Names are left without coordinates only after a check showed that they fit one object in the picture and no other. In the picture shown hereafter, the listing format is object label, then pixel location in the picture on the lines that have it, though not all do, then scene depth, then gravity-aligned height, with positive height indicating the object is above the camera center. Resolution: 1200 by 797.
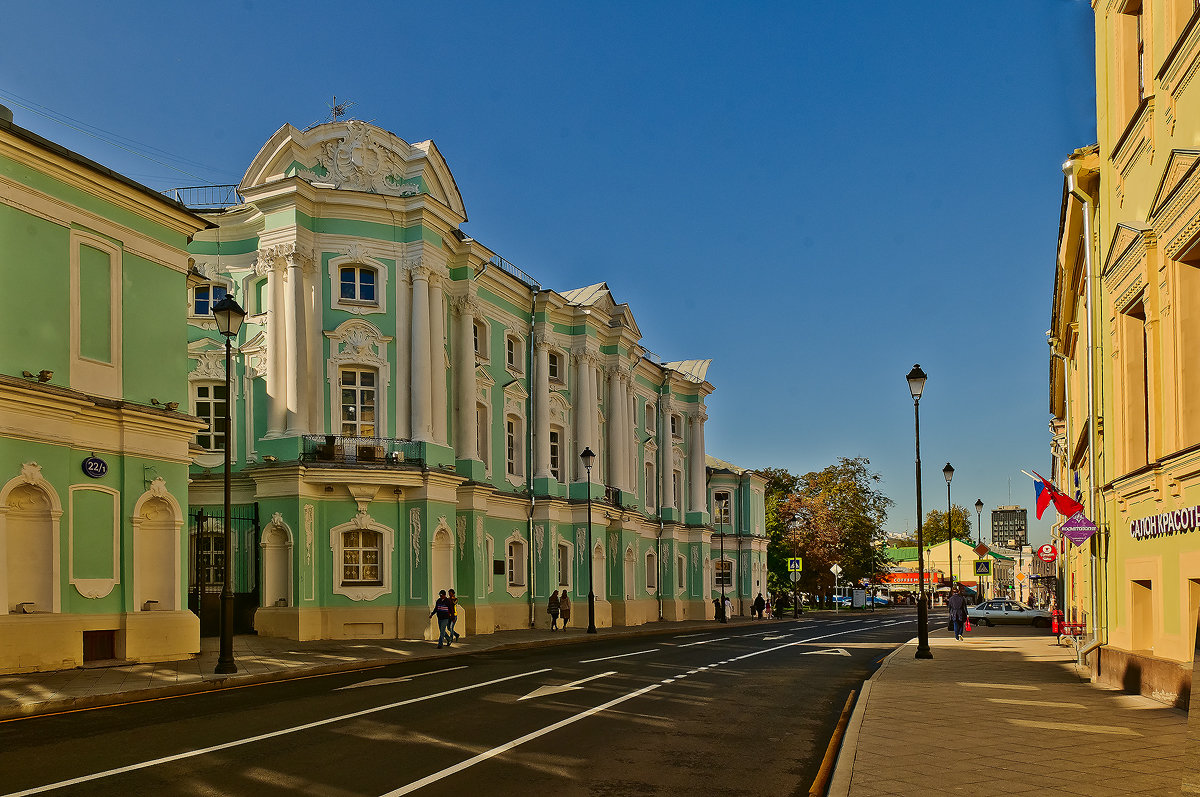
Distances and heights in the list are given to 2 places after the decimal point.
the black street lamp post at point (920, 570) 23.56 -2.44
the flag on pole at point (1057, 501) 20.11 -0.78
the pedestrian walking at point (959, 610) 33.62 -4.80
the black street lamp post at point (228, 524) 18.17 -0.95
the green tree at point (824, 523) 82.00 -4.59
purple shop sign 16.98 -1.07
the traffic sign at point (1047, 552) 34.88 -3.00
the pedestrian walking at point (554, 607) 36.31 -4.82
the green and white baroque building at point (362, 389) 29.38 +2.48
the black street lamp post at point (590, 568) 35.50 -3.36
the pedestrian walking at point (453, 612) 27.45 -3.78
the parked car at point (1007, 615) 49.12 -7.24
